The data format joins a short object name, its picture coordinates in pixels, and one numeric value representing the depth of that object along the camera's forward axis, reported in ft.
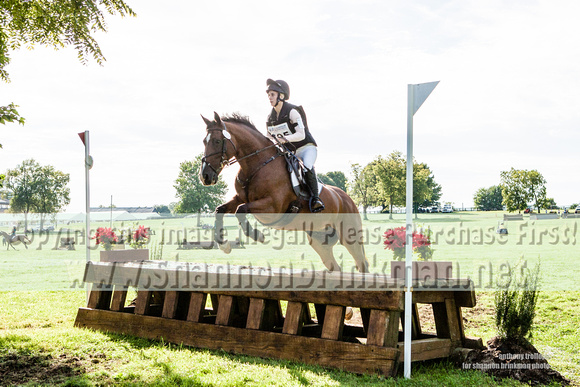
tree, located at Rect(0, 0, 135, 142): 20.31
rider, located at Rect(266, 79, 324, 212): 15.69
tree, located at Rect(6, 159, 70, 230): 152.46
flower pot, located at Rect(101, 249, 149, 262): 19.22
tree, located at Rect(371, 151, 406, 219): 142.31
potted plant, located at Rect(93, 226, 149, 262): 19.25
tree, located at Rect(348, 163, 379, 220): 151.84
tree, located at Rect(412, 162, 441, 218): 157.58
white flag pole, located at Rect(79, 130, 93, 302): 19.61
